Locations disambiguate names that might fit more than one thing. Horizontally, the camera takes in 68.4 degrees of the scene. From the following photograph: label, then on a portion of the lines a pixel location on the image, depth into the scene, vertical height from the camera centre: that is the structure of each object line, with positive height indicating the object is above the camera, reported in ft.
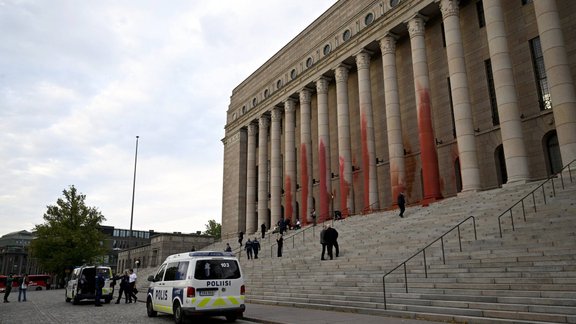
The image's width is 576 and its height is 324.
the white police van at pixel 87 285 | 71.92 -2.13
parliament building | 79.82 +38.15
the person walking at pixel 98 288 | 67.05 -2.51
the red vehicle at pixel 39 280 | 181.57 -3.10
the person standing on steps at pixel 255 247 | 88.91 +4.45
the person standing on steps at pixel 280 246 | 79.78 +4.03
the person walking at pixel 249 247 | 91.77 +4.58
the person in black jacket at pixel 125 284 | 70.95 -2.09
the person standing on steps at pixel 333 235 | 63.22 +4.64
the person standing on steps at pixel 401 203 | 78.95 +11.30
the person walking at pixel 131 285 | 71.41 -2.27
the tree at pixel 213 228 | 304.54 +29.29
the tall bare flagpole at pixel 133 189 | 139.03 +27.33
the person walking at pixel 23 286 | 89.81 -2.64
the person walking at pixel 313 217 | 118.77 +13.75
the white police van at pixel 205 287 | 39.65 -1.65
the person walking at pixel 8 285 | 88.52 -2.34
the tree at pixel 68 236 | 153.07 +13.11
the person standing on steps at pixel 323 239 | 63.43 +4.04
